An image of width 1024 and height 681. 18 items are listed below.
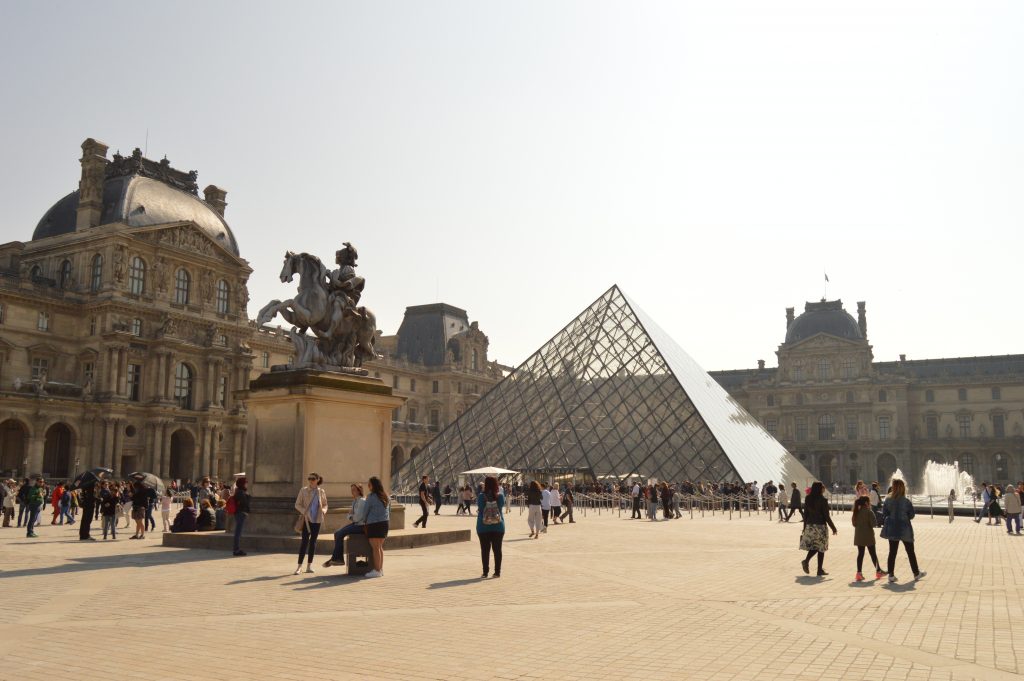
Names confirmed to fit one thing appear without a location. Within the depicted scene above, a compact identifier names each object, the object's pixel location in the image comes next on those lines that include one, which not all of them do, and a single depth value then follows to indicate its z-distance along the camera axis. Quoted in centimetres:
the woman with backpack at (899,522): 935
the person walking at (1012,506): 1803
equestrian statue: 1113
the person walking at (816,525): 978
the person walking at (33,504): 1471
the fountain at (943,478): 6354
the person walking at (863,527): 963
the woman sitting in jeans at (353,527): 878
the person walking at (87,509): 1375
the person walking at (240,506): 1012
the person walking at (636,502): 2299
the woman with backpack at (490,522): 877
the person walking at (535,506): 1515
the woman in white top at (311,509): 879
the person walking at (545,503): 1736
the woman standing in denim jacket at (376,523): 853
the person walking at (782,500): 2240
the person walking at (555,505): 1856
